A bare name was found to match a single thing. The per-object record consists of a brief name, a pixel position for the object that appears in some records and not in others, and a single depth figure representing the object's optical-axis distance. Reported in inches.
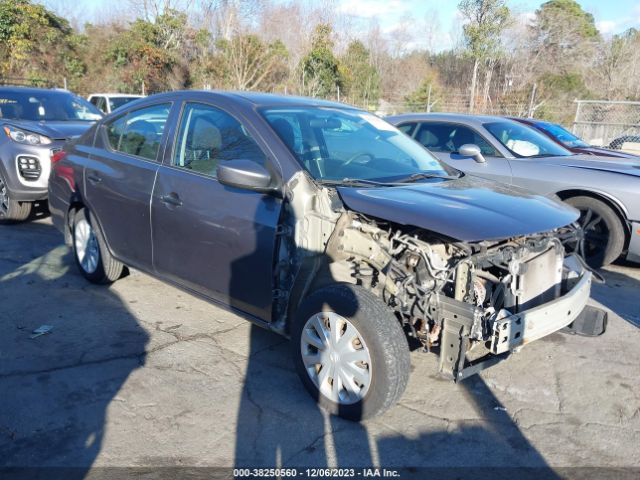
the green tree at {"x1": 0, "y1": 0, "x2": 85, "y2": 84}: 917.8
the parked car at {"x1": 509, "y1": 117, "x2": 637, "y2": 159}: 285.0
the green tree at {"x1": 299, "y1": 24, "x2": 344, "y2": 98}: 1024.9
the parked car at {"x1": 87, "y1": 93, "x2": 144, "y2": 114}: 623.5
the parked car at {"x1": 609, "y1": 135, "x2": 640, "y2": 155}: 452.8
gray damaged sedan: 115.6
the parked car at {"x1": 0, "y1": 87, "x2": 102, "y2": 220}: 272.5
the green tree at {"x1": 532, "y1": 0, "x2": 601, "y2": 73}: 1123.3
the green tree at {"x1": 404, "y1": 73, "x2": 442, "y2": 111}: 842.6
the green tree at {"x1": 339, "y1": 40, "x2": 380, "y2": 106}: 1048.8
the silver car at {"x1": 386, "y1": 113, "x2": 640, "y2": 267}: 227.9
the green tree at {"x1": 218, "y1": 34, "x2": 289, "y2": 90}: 1015.6
